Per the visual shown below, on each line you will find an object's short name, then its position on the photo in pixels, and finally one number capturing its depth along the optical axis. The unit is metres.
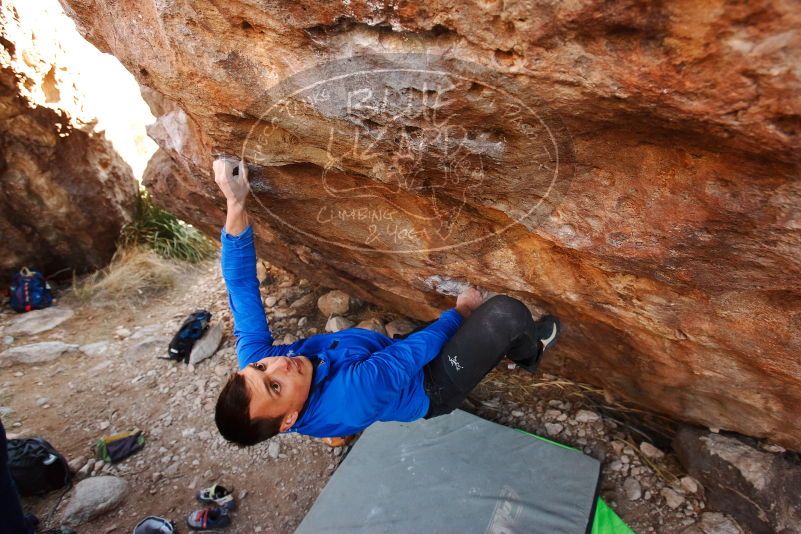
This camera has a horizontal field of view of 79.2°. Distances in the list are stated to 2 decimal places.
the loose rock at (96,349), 4.27
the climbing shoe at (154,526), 2.76
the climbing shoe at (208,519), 2.80
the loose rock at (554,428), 3.10
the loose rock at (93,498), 2.85
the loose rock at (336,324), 3.82
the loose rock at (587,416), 3.11
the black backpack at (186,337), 3.96
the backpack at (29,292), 4.79
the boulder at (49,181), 4.33
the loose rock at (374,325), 3.75
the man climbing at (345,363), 1.90
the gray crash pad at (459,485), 2.62
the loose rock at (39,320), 4.55
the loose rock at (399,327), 3.75
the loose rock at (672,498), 2.66
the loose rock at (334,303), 4.05
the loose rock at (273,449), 3.20
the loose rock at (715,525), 2.50
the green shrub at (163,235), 5.63
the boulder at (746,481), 2.40
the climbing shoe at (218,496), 2.92
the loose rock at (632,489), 2.73
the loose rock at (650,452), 2.88
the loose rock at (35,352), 4.13
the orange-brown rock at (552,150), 1.21
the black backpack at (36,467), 2.90
